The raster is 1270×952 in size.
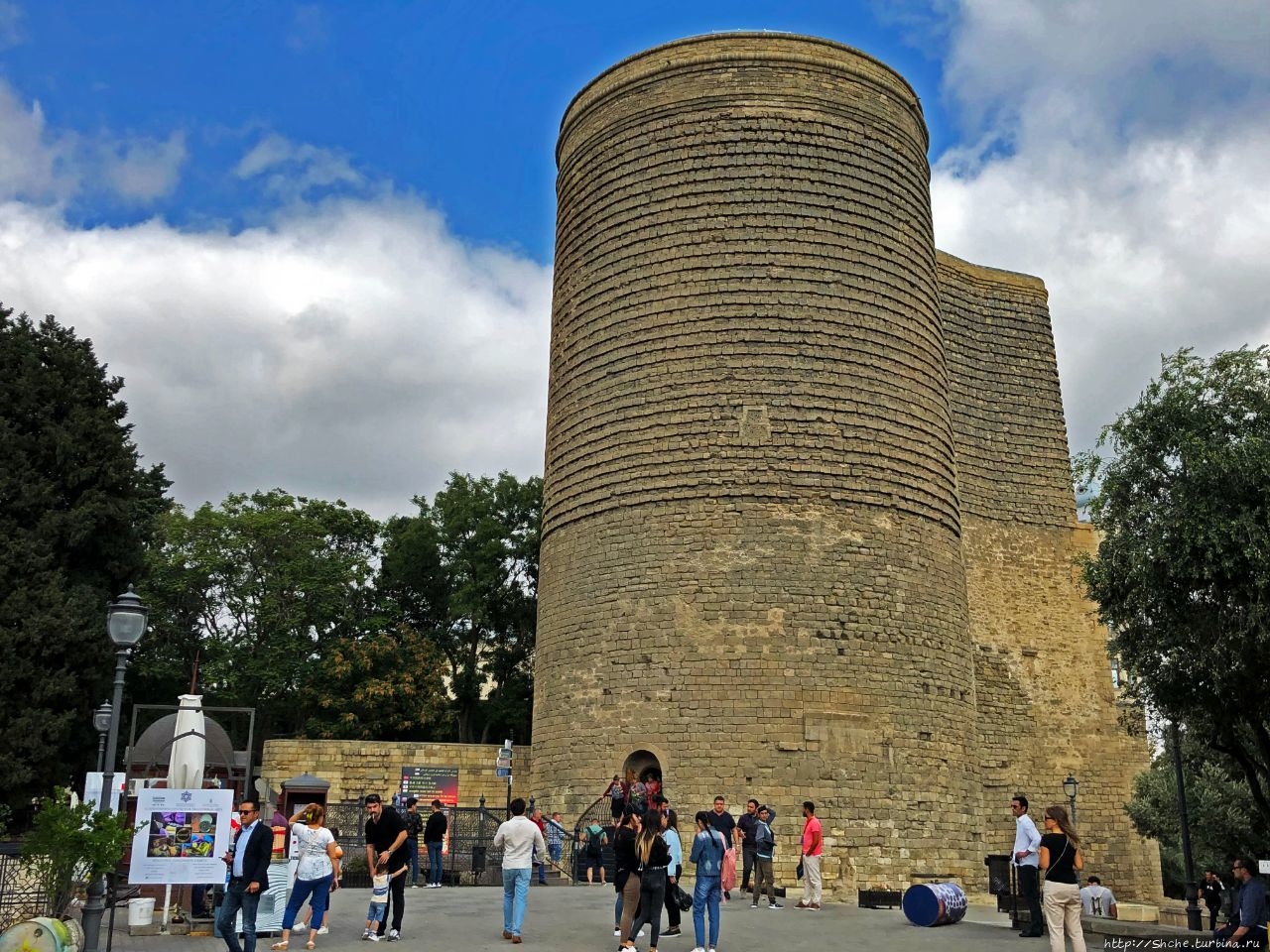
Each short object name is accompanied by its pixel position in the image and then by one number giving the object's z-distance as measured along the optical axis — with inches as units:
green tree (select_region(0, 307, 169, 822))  805.9
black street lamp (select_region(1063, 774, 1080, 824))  876.0
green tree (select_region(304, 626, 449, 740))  1129.4
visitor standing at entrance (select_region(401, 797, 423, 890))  518.0
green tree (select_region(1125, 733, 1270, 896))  1045.2
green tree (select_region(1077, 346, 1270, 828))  517.3
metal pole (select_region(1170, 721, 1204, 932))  598.9
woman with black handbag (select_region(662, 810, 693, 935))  374.6
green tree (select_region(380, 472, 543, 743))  1248.2
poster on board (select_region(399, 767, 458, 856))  848.9
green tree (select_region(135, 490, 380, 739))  1130.7
